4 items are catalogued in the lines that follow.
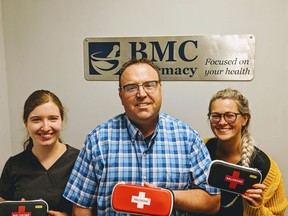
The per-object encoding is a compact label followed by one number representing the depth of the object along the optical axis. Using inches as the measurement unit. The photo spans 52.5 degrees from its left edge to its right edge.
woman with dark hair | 45.9
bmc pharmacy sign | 63.7
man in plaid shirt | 40.8
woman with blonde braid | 50.3
